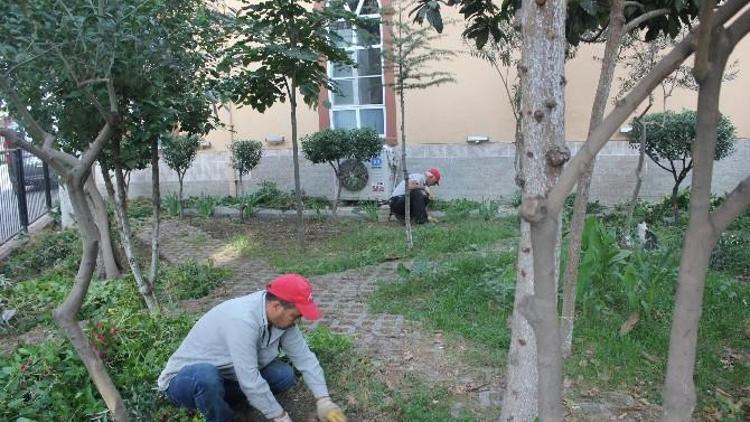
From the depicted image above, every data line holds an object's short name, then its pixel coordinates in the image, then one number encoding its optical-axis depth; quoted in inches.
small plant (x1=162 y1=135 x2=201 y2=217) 424.2
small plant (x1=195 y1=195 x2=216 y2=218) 436.9
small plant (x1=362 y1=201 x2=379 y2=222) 393.4
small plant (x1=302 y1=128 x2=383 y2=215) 409.1
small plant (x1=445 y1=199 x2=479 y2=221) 378.0
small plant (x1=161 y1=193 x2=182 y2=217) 442.3
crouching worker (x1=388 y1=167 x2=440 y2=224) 362.9
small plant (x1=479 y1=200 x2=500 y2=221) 368.3
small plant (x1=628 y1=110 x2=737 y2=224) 338.0
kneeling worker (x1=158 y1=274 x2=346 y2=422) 129.2
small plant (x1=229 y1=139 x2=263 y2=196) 444.1
